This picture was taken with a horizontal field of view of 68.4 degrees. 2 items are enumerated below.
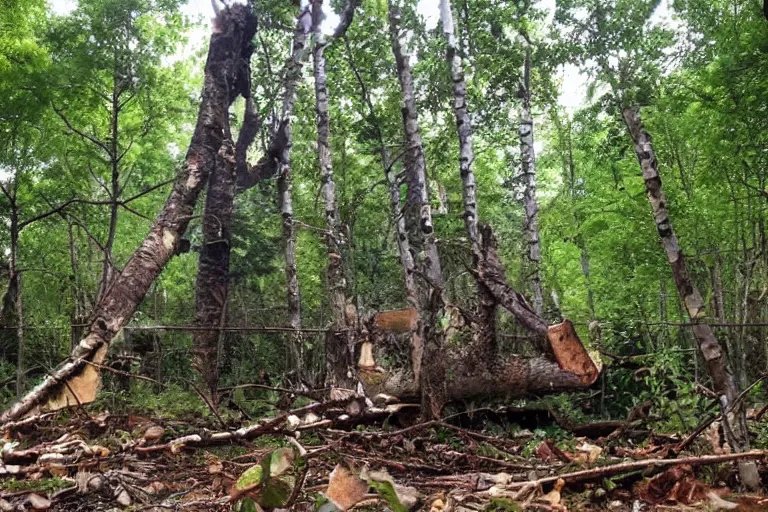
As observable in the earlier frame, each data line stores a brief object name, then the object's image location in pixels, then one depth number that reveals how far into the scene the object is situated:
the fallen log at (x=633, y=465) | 2.47
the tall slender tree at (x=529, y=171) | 12.60
